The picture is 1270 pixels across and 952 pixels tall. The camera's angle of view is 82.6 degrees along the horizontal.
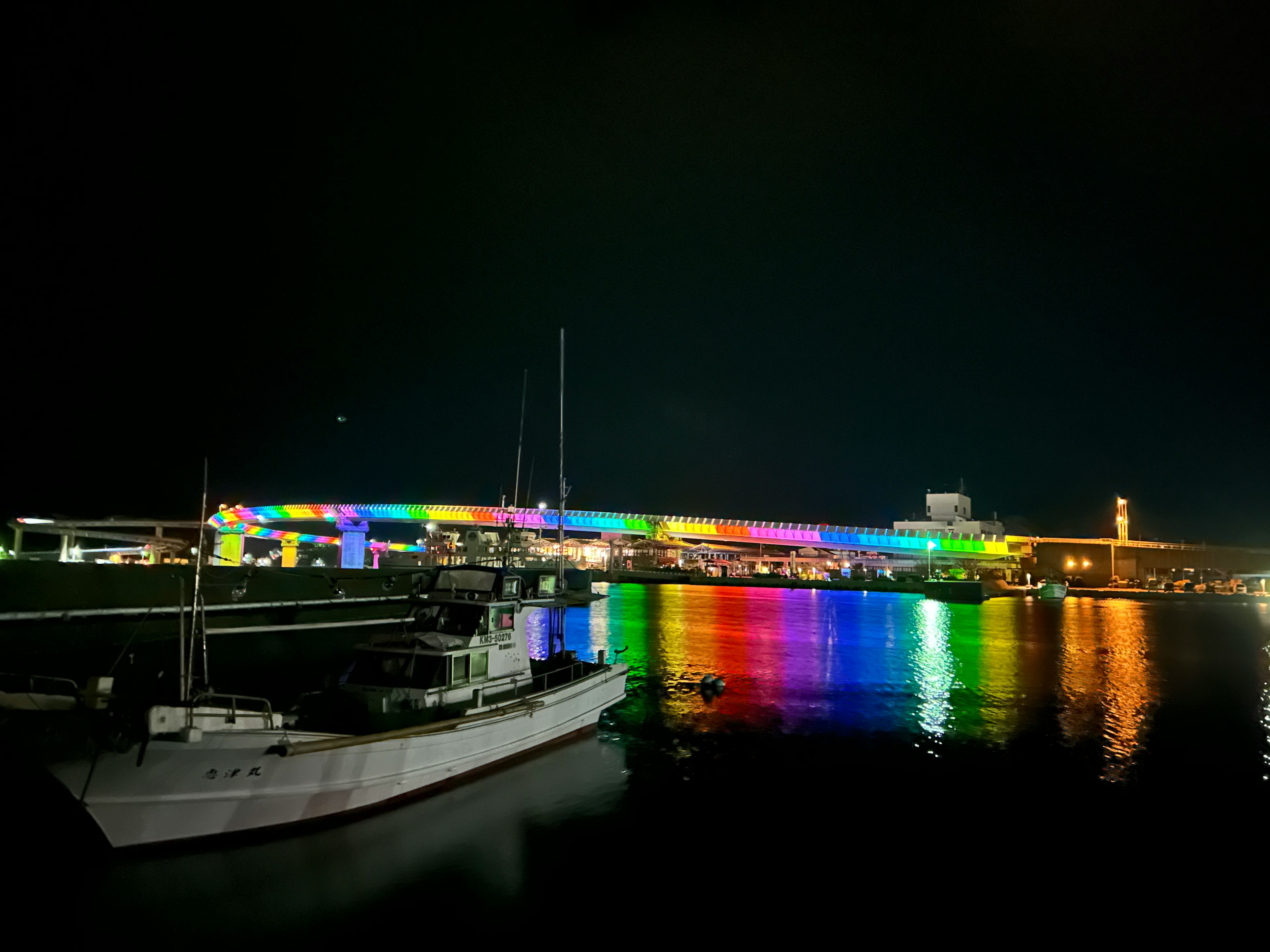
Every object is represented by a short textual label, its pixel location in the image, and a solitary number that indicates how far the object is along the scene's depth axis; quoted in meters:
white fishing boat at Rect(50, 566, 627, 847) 10.65
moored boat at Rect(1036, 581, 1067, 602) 100.31
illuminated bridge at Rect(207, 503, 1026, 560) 148.12
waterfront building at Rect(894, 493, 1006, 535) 160.50
